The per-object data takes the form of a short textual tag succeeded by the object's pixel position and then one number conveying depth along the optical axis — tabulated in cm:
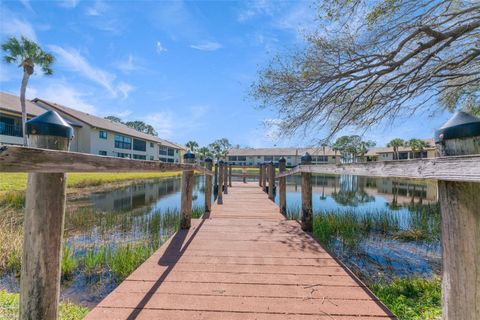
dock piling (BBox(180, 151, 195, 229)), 398
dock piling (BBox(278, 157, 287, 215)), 593
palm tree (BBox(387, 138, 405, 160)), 4834
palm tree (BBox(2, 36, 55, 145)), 2119
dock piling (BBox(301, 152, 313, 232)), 399
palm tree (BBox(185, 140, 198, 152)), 7038
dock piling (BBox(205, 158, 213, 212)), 607
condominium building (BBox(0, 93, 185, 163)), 2091
